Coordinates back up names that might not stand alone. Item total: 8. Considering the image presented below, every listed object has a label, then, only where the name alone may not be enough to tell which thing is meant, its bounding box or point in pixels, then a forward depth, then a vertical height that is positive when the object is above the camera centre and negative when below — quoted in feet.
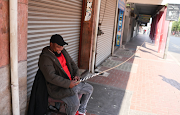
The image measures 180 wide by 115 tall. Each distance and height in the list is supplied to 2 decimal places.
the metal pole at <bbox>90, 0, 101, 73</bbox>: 19.27 -1.91
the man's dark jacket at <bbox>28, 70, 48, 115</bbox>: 8.96 -3.47
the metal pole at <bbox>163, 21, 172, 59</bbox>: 31.09 -1.49
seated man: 8.88 -2.45
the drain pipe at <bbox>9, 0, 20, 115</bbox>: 7.39 -1.20
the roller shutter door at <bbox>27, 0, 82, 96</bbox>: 10.93 +0.40
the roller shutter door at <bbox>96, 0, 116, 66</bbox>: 23.83 +0.24
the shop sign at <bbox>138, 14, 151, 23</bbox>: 92.04 +7.76
